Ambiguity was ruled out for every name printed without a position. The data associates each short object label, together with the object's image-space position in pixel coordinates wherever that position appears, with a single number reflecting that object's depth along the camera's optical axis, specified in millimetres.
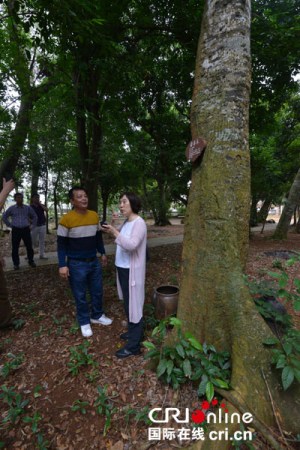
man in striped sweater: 3164
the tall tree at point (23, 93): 5891
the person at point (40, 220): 7102
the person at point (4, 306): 3466
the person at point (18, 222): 5934
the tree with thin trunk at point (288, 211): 9445
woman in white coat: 2682
